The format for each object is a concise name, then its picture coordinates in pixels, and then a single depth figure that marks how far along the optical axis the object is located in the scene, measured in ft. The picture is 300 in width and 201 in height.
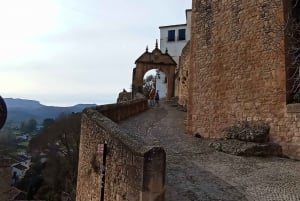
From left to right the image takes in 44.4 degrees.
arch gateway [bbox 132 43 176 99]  98.02
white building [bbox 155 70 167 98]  149.24
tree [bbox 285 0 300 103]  36.14
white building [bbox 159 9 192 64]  157.69
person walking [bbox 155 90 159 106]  88.09
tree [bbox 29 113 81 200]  97.81
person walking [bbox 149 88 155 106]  83.84
